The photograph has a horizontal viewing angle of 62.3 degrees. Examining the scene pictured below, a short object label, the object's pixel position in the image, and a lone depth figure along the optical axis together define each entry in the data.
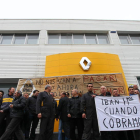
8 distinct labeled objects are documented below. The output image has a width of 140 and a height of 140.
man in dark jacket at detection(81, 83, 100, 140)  3.60
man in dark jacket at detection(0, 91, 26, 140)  3.69
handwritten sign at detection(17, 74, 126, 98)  6.19
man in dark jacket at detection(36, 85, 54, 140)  3.54
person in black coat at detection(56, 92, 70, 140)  4.10
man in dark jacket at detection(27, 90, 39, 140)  4.52
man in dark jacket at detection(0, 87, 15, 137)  4.34
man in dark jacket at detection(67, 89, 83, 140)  4.07
